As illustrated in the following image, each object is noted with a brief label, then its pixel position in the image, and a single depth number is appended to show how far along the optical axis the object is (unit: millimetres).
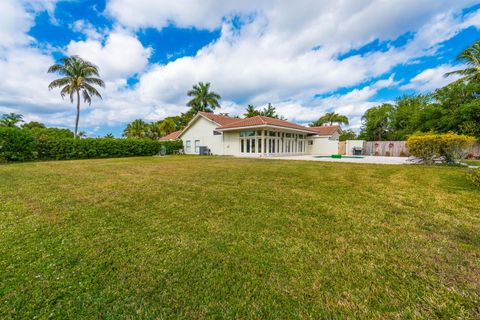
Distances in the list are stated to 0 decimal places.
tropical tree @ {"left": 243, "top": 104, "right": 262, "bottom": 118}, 35625
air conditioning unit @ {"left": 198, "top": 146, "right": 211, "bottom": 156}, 22109
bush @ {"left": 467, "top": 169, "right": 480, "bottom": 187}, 5516
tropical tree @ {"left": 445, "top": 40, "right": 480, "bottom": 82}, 15156
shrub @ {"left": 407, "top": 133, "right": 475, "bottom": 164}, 8969
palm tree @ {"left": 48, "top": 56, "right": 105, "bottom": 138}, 21859
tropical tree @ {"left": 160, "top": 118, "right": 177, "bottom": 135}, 35234
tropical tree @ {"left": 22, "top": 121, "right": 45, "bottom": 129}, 36812
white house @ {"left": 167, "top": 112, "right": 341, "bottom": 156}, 18844
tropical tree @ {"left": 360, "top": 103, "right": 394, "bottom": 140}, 29016
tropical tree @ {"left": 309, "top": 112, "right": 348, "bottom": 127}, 39125
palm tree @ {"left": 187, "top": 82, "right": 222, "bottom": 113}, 32150
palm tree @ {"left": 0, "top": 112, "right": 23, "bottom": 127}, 20134
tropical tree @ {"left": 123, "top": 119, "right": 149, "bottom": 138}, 37281
